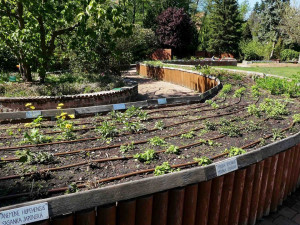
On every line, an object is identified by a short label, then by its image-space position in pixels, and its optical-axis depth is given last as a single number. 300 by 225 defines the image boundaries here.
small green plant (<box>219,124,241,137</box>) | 4.85
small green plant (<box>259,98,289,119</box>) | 6.12
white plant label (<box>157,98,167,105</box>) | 7.17
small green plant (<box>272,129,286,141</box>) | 4.68
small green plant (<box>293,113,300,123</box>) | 5.59
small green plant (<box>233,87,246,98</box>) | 8.64
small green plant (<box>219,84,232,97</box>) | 8.93
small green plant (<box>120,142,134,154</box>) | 4.09
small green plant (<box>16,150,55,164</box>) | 3.57
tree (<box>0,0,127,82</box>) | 8.37
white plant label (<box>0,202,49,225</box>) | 1.92
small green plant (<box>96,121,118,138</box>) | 4.75
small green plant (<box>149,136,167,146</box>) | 4.37
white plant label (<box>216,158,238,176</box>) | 2.99
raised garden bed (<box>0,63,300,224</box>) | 2.91
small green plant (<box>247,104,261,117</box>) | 6.24
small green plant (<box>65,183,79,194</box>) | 2.83
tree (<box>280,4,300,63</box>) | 29.95
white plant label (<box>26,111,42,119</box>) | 5.56
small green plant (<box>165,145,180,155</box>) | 4.01
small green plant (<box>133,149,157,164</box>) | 3.74
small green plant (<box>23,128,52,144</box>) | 4.24
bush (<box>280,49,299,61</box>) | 31.77
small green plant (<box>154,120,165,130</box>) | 5.29
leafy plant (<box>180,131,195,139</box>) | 4.75
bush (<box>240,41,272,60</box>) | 31.99
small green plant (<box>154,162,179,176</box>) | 3.28
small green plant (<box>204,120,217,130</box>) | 5.23
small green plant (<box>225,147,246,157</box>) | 3.89
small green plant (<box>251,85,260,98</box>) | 8.58
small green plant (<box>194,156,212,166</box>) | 3.61
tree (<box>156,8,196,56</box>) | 34.22
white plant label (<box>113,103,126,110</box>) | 6.43
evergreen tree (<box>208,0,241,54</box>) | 36.56
